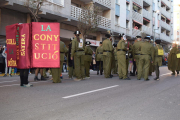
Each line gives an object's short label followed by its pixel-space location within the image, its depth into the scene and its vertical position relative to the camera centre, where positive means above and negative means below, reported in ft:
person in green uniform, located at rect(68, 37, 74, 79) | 35.83 -0.51
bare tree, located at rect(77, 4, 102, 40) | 69.56 +12.39
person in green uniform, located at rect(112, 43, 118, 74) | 48.63 -1.36
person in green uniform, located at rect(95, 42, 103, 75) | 47.65 +1.38
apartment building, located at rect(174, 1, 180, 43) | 241.57 +46.13
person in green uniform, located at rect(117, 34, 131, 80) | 35.65 +0.40
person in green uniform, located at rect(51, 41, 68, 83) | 30.48 -1.26
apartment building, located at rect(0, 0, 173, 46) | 60.02 +17.79
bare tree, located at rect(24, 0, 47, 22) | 50.34 +12.98
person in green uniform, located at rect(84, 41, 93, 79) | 40.91 +0.48
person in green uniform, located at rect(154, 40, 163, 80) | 36.99 +0.24
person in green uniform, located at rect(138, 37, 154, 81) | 34.98 +0.69
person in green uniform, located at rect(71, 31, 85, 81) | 33.33 +1.15
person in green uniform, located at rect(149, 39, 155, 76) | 44.57 -1.66
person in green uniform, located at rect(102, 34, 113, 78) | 37.58 +1.25
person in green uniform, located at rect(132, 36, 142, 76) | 36.20 +1.77
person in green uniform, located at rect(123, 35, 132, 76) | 36.88 +1.46
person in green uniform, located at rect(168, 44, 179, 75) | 47.42 +0.29
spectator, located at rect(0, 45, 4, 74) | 48.99 -0.01
